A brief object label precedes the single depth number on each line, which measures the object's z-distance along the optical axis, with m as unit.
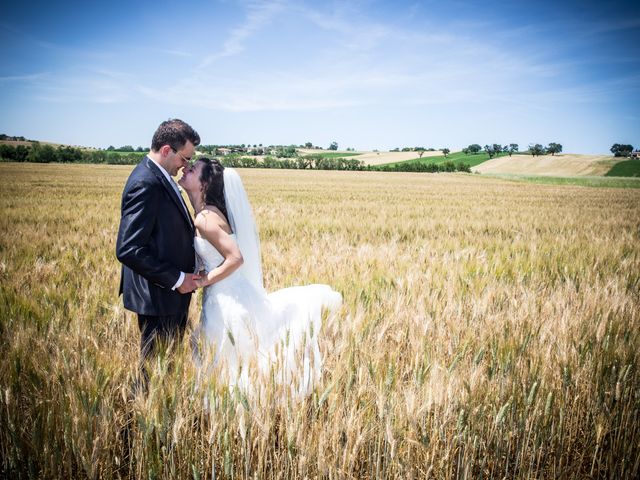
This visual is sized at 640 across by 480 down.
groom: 2.11
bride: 2.54
